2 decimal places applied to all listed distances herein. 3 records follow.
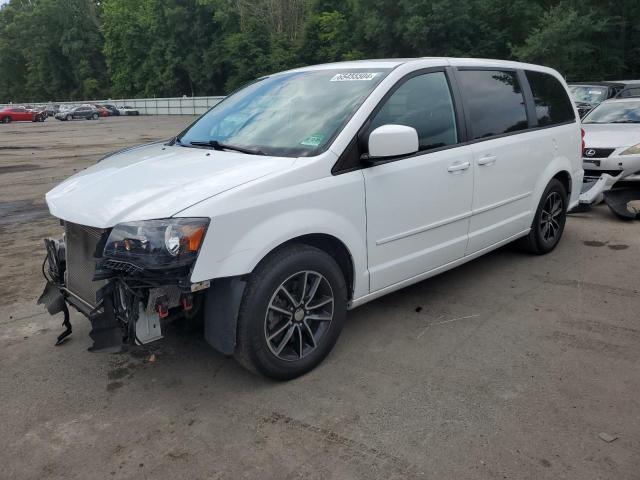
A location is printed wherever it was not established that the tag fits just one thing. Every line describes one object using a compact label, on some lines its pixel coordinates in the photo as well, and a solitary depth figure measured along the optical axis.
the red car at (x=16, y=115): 43.53
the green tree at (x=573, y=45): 26.19
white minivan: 2.87
